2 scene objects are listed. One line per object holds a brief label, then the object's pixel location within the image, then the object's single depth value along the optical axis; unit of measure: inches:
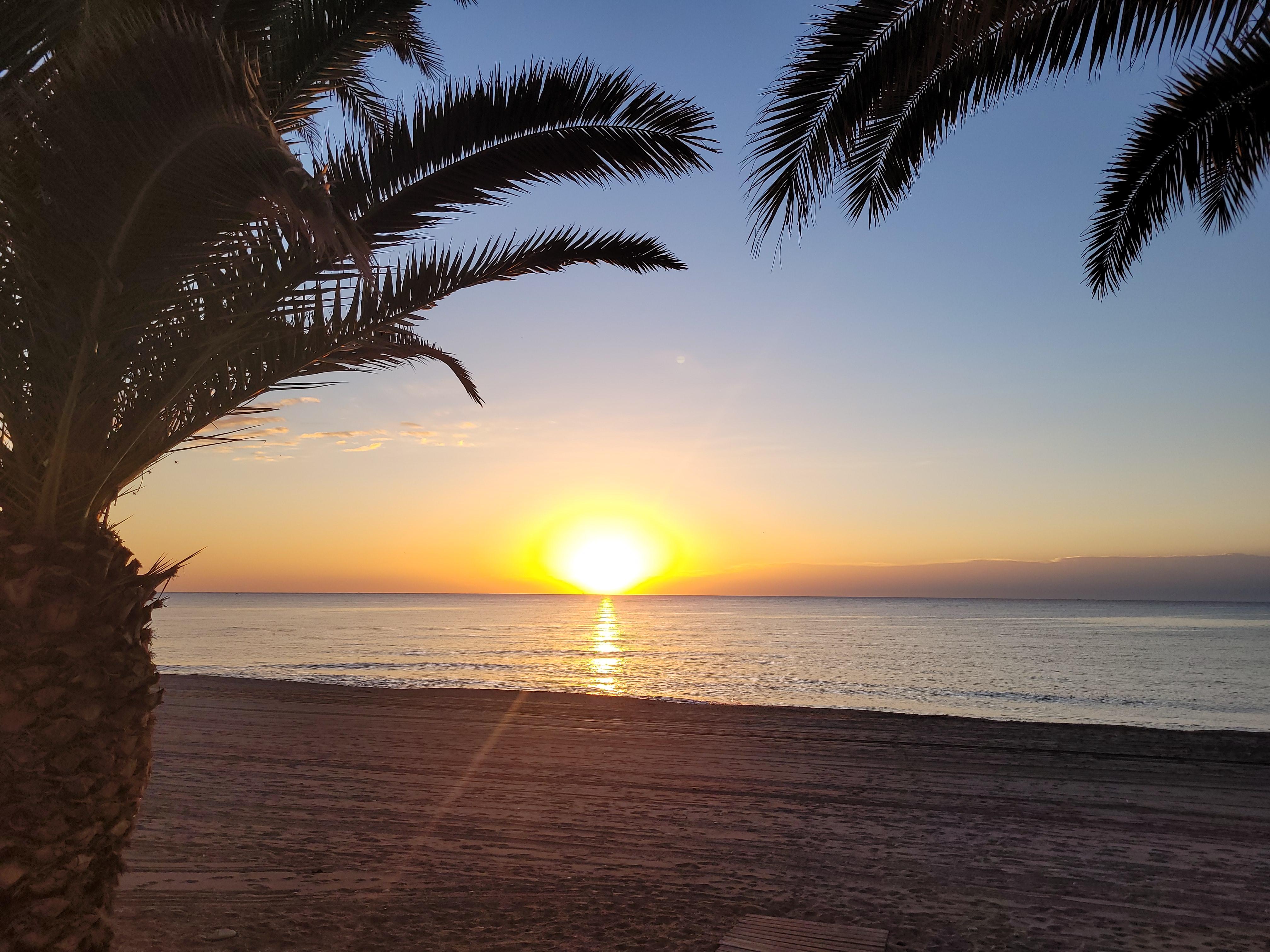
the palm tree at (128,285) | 111.7
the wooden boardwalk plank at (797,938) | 163.2
